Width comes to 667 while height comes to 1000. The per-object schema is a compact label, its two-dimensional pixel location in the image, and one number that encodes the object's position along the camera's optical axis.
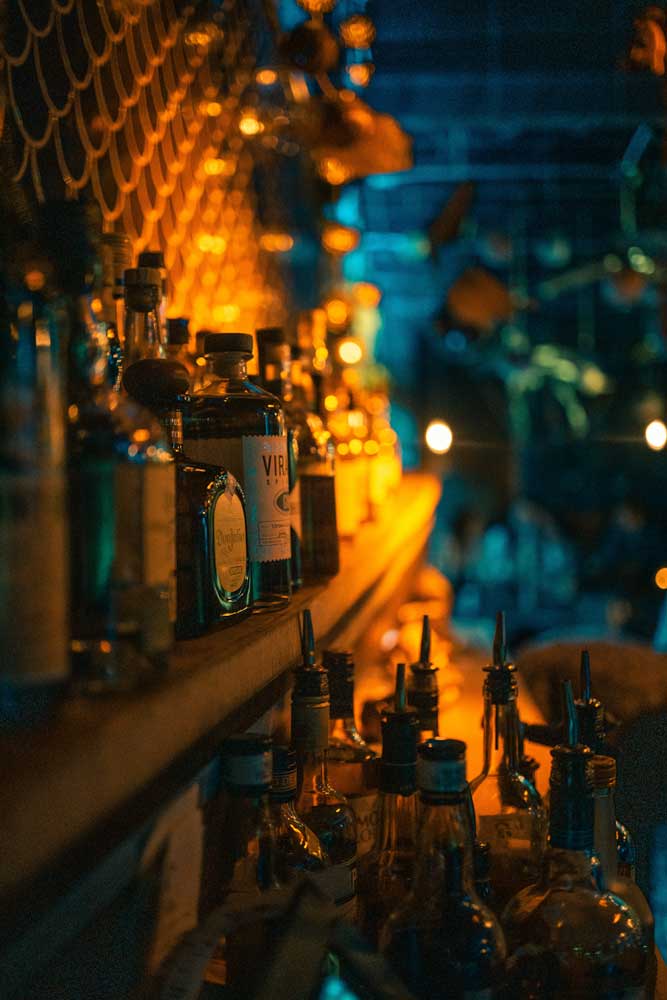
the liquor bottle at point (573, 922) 0.77
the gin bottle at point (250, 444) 0.94
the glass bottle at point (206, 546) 0.79
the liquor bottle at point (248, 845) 0.74
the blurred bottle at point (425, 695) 1.12
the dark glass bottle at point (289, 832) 0.80
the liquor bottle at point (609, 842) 0.86
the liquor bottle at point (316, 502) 1.31
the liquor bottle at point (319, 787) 0.85
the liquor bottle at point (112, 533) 0.58
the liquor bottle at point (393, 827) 0.85
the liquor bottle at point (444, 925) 0.74
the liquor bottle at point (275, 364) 1.28
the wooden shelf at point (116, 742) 0.44
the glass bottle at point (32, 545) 0.48
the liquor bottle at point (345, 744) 1.06
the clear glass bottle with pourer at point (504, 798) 1.00
